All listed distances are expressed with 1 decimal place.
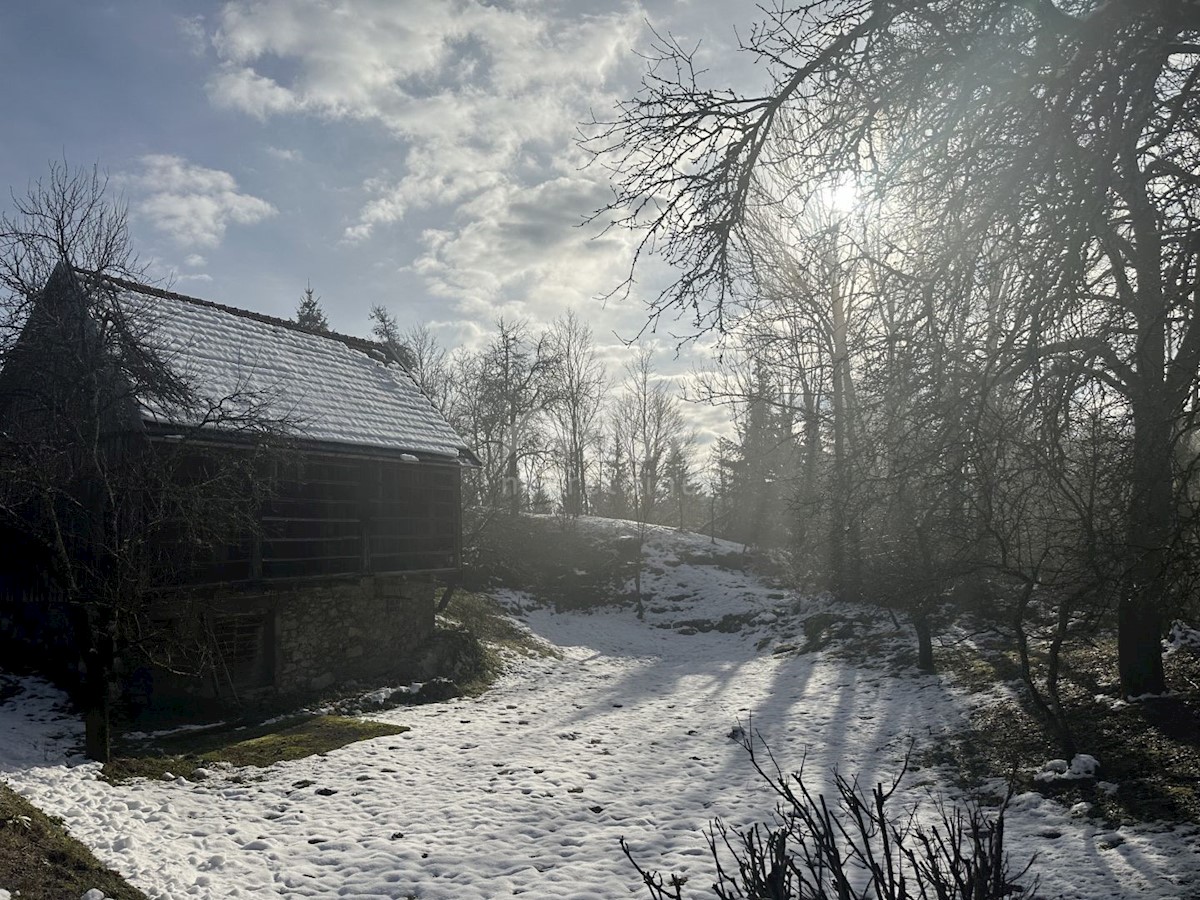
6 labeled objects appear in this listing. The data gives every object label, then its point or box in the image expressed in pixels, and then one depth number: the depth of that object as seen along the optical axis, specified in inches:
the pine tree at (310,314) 1628.9
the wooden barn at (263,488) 418.3
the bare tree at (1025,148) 210.2
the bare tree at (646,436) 1665.8
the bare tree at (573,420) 1646.2
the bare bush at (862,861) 100.7
